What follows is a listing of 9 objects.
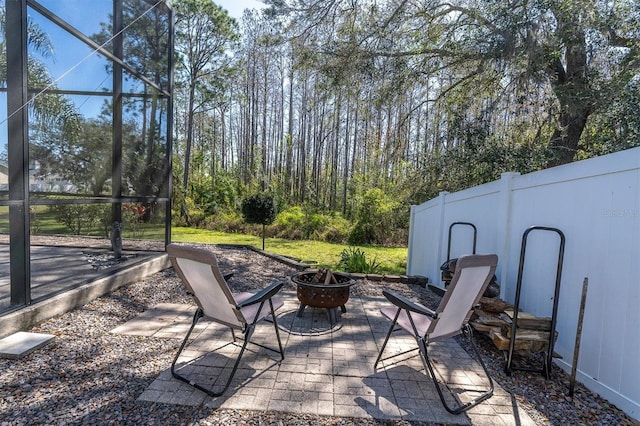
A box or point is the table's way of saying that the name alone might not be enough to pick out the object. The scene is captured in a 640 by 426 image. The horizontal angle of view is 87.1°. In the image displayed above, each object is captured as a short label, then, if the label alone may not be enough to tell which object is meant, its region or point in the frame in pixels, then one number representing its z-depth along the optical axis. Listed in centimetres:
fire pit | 327
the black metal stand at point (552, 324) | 238
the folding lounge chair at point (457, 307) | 211
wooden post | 213
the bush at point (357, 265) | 583
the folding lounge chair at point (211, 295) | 214
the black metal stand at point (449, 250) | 383
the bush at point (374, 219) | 1011
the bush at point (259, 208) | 796
